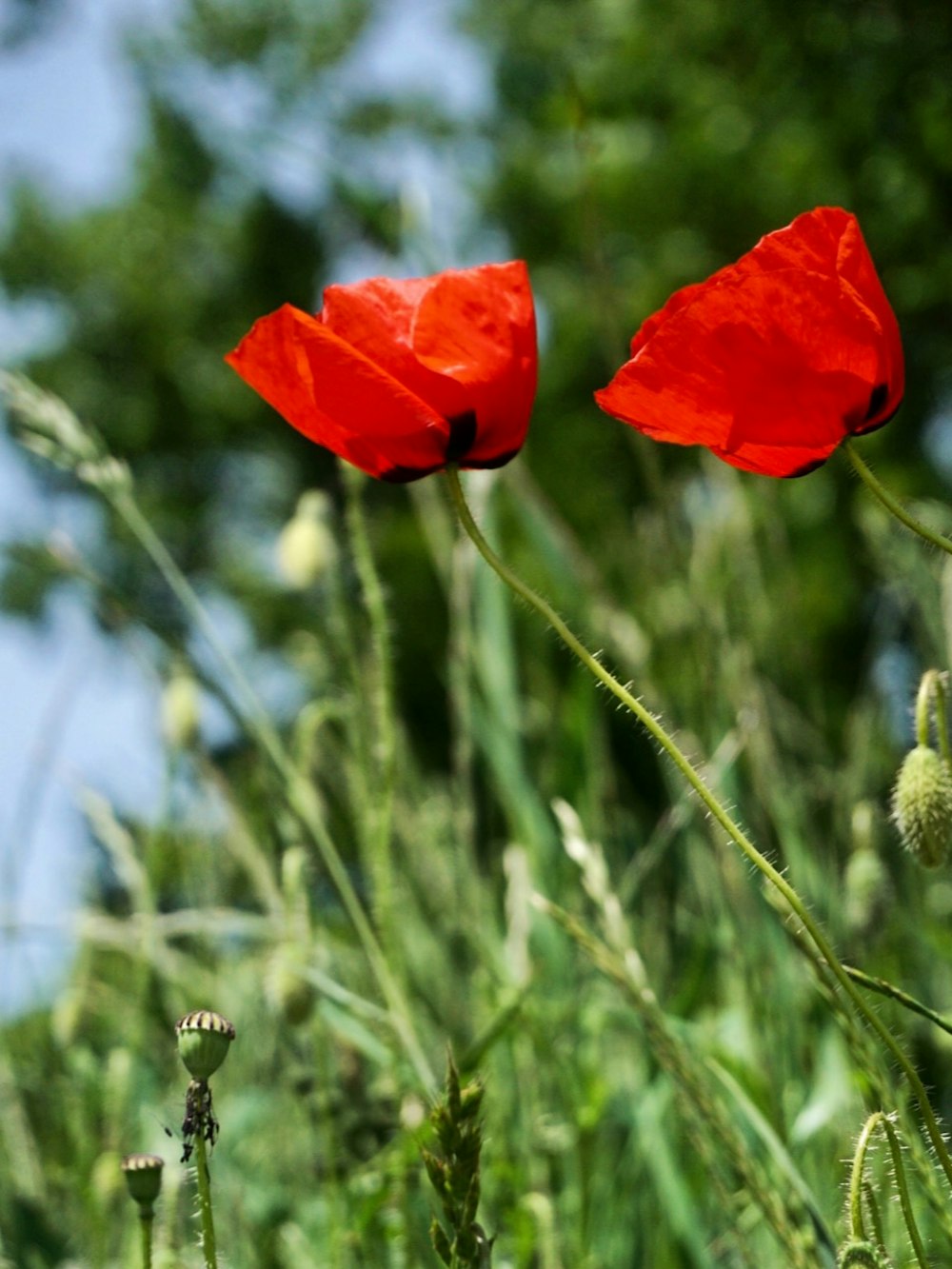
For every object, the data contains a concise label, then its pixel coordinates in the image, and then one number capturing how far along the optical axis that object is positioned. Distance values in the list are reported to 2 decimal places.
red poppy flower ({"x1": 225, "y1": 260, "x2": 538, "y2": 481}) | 1.50
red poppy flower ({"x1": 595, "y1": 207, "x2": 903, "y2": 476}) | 1.47
